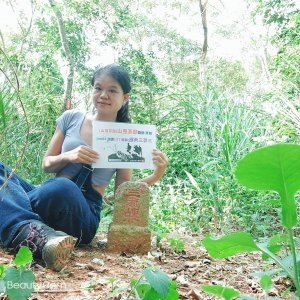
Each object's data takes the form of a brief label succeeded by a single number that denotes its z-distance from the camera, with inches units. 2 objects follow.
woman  59.9
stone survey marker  77.6
